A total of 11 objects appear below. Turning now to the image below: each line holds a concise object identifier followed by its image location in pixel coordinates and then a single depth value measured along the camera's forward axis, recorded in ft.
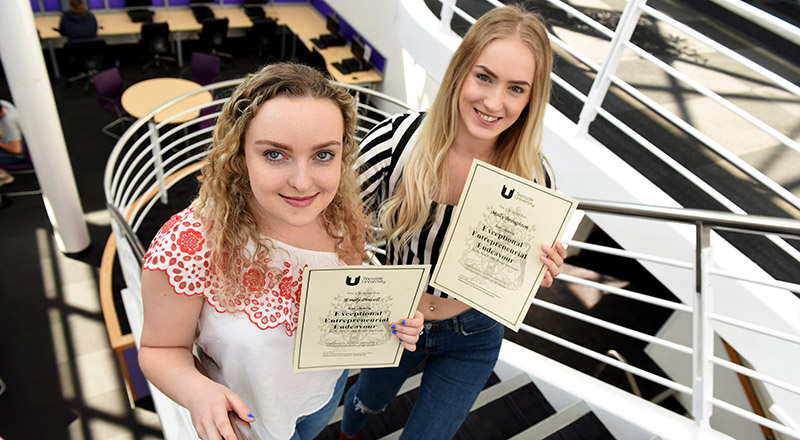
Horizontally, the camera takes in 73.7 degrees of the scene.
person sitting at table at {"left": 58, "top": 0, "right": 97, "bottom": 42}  24.08
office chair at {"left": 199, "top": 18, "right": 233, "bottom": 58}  27.07
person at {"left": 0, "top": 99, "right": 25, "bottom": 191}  16.06
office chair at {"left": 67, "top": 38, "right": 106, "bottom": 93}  23.46
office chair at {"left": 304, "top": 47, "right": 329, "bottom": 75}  27.70
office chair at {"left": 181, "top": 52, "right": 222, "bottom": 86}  24.08
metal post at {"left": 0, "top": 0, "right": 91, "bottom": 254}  12.65
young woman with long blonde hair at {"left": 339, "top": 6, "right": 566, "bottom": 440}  5.03
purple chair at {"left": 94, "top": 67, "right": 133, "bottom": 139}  21.08
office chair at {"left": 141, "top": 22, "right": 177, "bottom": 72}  25.74
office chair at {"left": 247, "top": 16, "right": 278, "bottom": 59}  28.86
